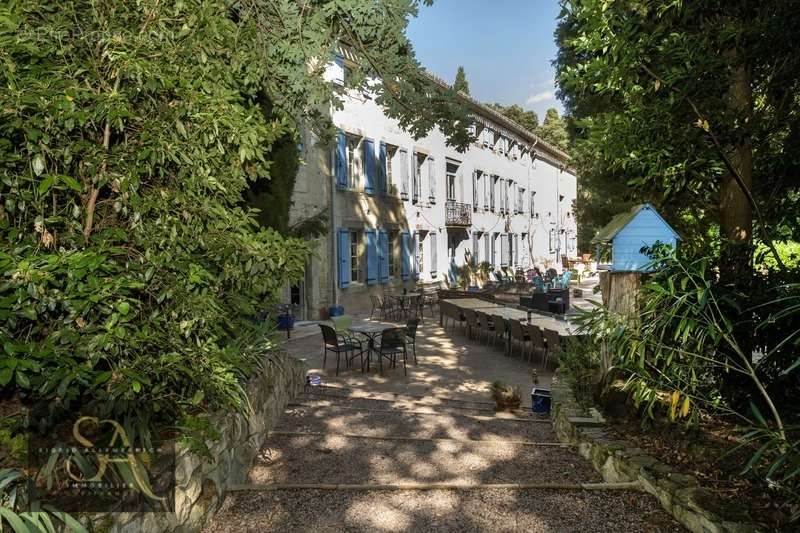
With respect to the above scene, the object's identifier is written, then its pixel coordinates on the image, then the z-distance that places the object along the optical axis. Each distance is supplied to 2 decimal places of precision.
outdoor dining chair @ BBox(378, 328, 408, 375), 8.09
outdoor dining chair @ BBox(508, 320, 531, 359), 8.86
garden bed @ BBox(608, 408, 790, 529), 2.87
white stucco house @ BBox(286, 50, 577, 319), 14.40
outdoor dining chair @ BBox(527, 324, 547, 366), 8.30
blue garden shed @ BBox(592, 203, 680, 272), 4.47
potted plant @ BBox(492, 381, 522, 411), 6.33
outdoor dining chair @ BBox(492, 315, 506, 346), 9.97
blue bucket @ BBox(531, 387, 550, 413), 6.14
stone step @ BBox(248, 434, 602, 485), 4.12
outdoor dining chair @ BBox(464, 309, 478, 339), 10.80
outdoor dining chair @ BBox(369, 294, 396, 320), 14.22
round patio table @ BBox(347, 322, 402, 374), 8.41
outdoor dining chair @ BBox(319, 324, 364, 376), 8.05
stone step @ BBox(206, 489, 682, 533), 3.26
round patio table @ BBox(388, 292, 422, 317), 14.02
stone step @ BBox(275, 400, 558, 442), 5.28
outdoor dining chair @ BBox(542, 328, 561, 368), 8.00
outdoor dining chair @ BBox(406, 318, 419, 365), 8.90
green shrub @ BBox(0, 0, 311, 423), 2.65
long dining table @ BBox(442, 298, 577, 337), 8.96
